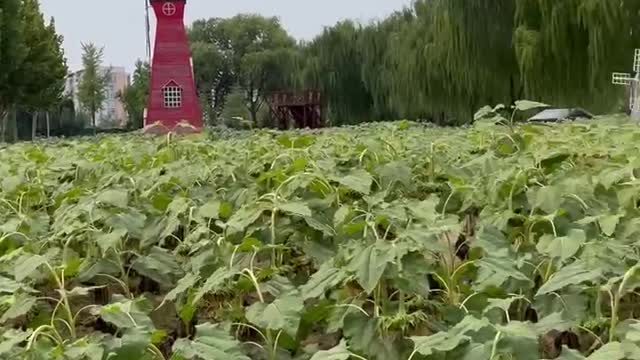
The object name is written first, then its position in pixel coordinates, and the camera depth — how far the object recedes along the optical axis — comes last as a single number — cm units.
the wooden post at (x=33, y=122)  3656
